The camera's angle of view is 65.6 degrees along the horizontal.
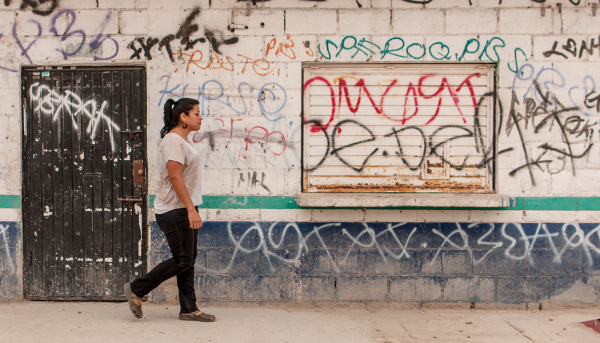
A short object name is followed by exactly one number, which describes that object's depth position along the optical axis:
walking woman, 3.51
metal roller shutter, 4.43
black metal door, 4.38
